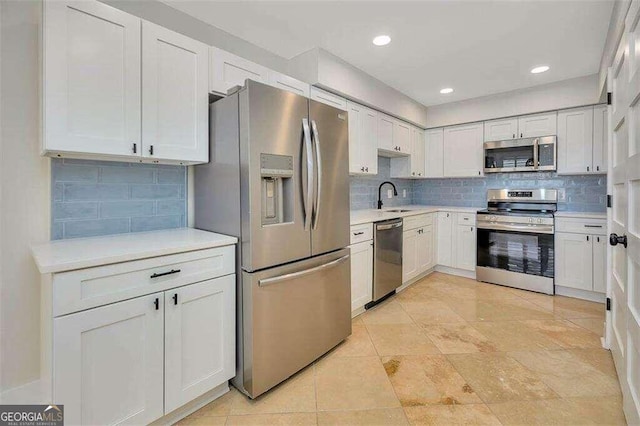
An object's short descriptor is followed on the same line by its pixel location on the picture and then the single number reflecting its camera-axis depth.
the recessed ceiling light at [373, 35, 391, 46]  2.48
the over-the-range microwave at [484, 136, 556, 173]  3.62
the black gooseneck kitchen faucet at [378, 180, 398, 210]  4.14
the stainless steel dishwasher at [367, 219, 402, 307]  2.95
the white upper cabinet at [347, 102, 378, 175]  3.16
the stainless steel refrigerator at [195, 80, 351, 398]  1.69
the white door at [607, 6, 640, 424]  1.32
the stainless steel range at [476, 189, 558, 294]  3.42
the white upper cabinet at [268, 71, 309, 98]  2.32
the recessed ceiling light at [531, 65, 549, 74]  3.10
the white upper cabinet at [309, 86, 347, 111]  2.71
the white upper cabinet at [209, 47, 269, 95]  1.98
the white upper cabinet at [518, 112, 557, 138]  3.63
